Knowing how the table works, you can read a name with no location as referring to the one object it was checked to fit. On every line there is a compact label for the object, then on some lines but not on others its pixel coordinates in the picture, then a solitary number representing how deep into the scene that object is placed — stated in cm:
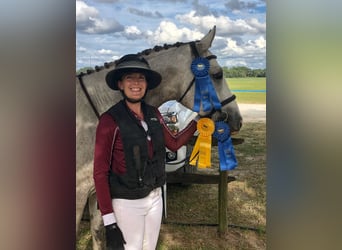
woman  204
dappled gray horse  227
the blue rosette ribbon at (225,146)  223
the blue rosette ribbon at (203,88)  224
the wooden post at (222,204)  253
